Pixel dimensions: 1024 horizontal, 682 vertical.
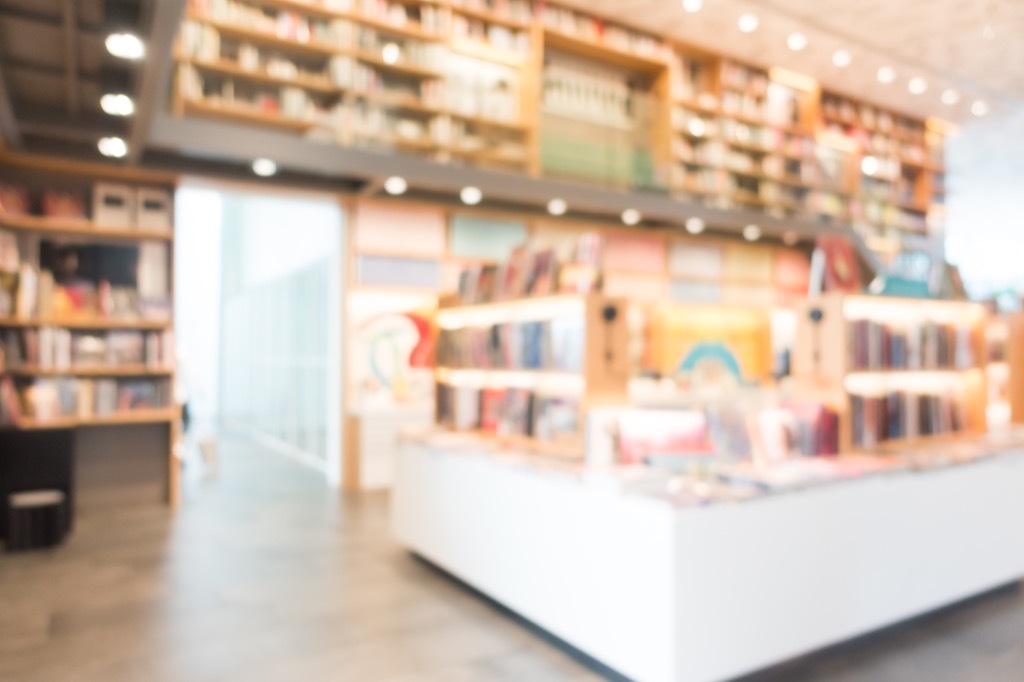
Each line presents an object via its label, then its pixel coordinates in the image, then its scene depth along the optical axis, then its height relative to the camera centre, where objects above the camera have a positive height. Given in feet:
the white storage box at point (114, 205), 18.48 +3.92
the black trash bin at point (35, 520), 14.61 -3.78
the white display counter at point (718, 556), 7.91 -2.83
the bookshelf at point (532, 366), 10.78 -0.30
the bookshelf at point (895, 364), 10.99 -0.22
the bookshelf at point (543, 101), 21.20 +9.36
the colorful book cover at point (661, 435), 9.98 -1.26
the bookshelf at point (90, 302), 17.31 +1.22
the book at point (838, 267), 11.62 +1.48
